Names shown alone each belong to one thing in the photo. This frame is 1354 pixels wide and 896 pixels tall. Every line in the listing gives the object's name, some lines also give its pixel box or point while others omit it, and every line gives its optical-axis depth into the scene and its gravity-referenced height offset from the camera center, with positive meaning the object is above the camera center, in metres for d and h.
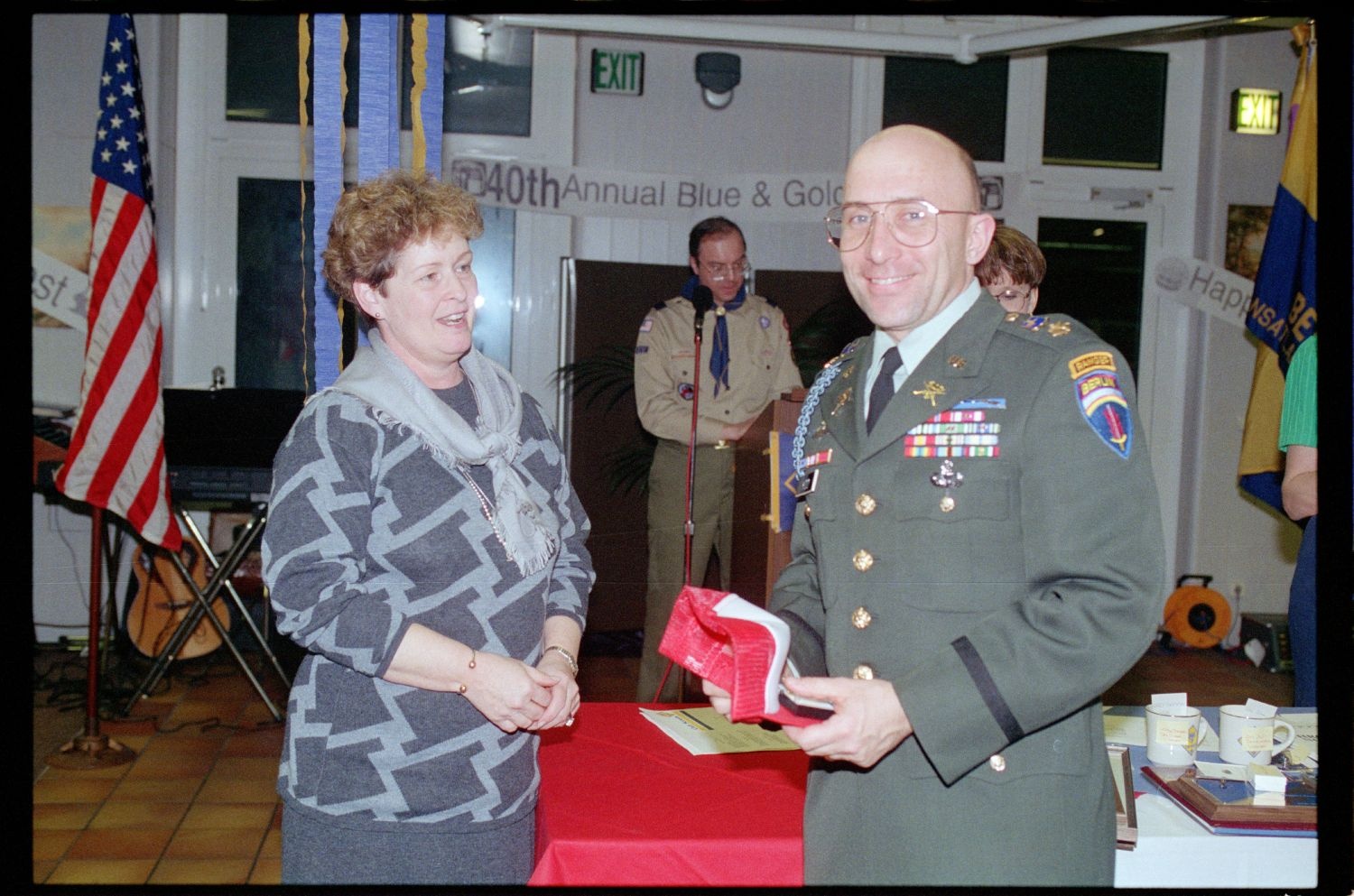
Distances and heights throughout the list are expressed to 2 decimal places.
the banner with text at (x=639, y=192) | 4.89 +0.69
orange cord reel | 5.64 -1.21
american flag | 3.71 +0.07
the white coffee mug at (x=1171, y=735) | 1.87 -0.59
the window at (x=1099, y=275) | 6.00 +0.48
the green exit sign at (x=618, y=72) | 5.58 +1.35
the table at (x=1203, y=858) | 1.61 -0.69
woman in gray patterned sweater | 1.52 -0.34
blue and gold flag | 3.45 +0.29
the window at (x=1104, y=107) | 5.91 +1.33
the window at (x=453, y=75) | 5.29 +1.26
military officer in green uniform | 1.24 -0.23
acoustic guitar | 4.70 -1.08
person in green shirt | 2.40 -0.24
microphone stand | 3.76 -0.20
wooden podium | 2.82 -0.43
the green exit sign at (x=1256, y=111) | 5.88 +1.33
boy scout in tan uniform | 3.92 -0.12
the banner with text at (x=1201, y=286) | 5.62 +0.41
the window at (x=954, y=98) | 5.81 +1.33
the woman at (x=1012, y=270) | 2.15 +0.18
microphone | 3.95 +0.19
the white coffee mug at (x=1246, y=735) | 1.83 -0.58
